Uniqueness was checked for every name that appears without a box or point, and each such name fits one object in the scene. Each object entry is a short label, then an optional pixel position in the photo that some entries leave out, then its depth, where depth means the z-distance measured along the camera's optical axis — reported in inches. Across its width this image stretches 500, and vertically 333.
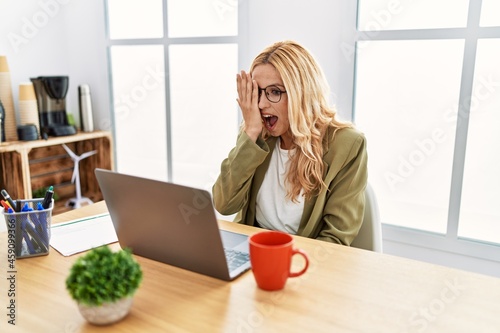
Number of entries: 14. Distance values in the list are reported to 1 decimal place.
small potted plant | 30.6
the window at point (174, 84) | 107.2
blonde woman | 55.4
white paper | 46.9
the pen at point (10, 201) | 44.0
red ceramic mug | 35.4
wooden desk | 32.0
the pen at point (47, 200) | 45.8
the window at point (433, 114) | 75.2
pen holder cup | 43.7
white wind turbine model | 120.0
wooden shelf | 104.5
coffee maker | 112.6
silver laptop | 35.9
